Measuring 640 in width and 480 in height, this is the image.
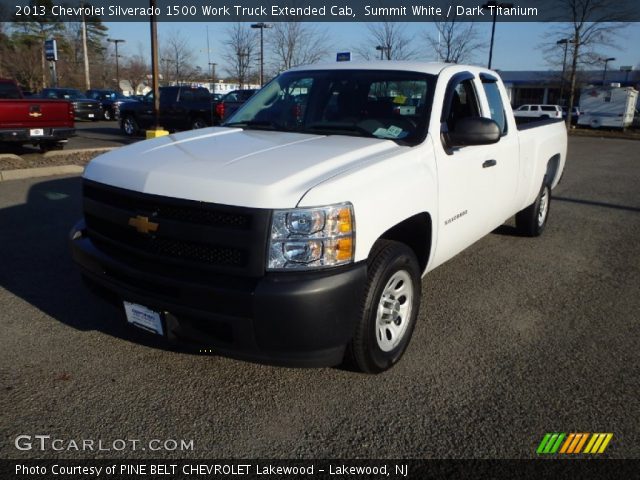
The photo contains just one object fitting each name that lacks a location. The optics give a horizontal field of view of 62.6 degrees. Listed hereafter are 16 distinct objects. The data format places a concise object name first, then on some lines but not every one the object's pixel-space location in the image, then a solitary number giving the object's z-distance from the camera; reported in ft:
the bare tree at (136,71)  222.28
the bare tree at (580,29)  93.45
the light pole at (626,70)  211.00
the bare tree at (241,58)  85.47
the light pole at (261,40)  82.21
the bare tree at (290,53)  74.08
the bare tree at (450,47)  79.54
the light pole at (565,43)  99.31
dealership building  207.70
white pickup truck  8.34
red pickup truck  34.73
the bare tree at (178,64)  130.82
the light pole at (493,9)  89.60
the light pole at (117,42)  208.49
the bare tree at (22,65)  138.62
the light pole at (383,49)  76.07
